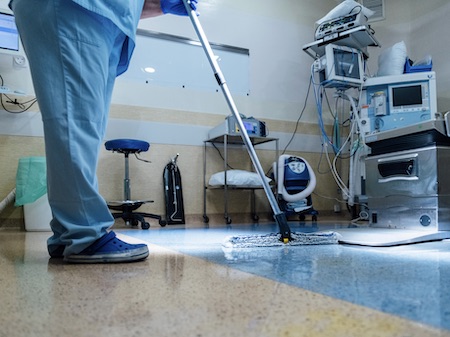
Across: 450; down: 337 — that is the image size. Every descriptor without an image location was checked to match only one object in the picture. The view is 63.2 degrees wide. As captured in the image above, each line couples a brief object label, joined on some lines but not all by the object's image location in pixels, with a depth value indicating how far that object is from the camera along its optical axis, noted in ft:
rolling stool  10.37
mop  5.22
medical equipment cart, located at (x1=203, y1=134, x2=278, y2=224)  12.02
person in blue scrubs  3.69
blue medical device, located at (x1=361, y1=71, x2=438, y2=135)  12.25
